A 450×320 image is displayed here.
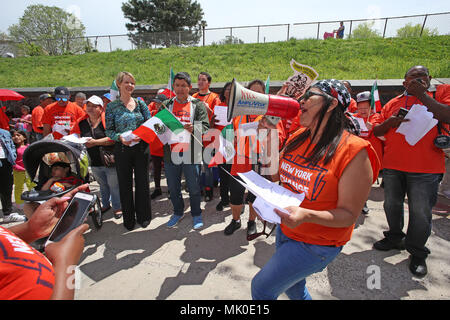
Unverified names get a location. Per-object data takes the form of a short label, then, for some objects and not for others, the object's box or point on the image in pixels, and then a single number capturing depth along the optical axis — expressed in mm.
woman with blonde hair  3428
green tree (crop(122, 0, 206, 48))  32156
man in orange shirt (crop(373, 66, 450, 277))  2562
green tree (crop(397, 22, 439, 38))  16344
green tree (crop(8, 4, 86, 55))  42000
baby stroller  3162
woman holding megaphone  1320
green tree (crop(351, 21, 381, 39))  19167
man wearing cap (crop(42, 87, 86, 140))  4949
